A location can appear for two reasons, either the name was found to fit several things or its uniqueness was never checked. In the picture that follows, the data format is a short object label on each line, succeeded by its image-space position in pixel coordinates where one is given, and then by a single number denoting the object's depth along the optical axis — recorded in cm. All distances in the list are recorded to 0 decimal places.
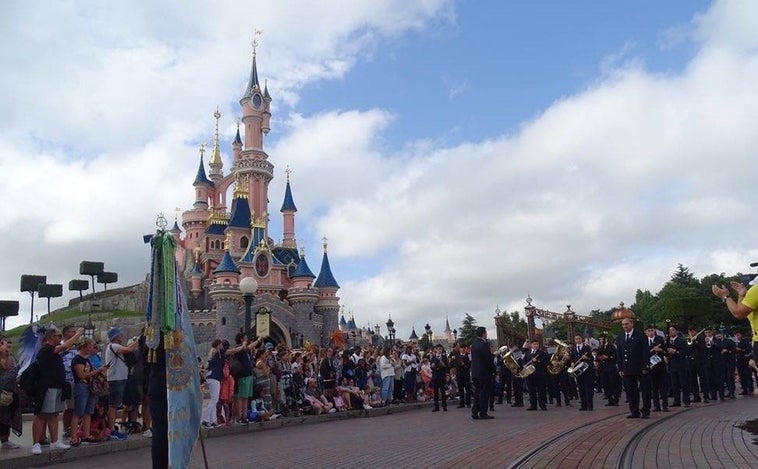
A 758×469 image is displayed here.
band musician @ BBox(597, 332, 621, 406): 1579
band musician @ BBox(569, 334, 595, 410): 1420
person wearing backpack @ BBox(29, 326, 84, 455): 877
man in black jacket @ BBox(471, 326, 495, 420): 1290
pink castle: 5681
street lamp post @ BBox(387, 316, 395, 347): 3872
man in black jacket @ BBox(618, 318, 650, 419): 1136
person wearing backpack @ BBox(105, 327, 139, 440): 1022
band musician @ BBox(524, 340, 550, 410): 1506
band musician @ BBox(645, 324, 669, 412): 1260
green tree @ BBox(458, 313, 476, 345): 7249
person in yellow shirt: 660
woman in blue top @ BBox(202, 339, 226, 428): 1188
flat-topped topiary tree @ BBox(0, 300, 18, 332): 5653
